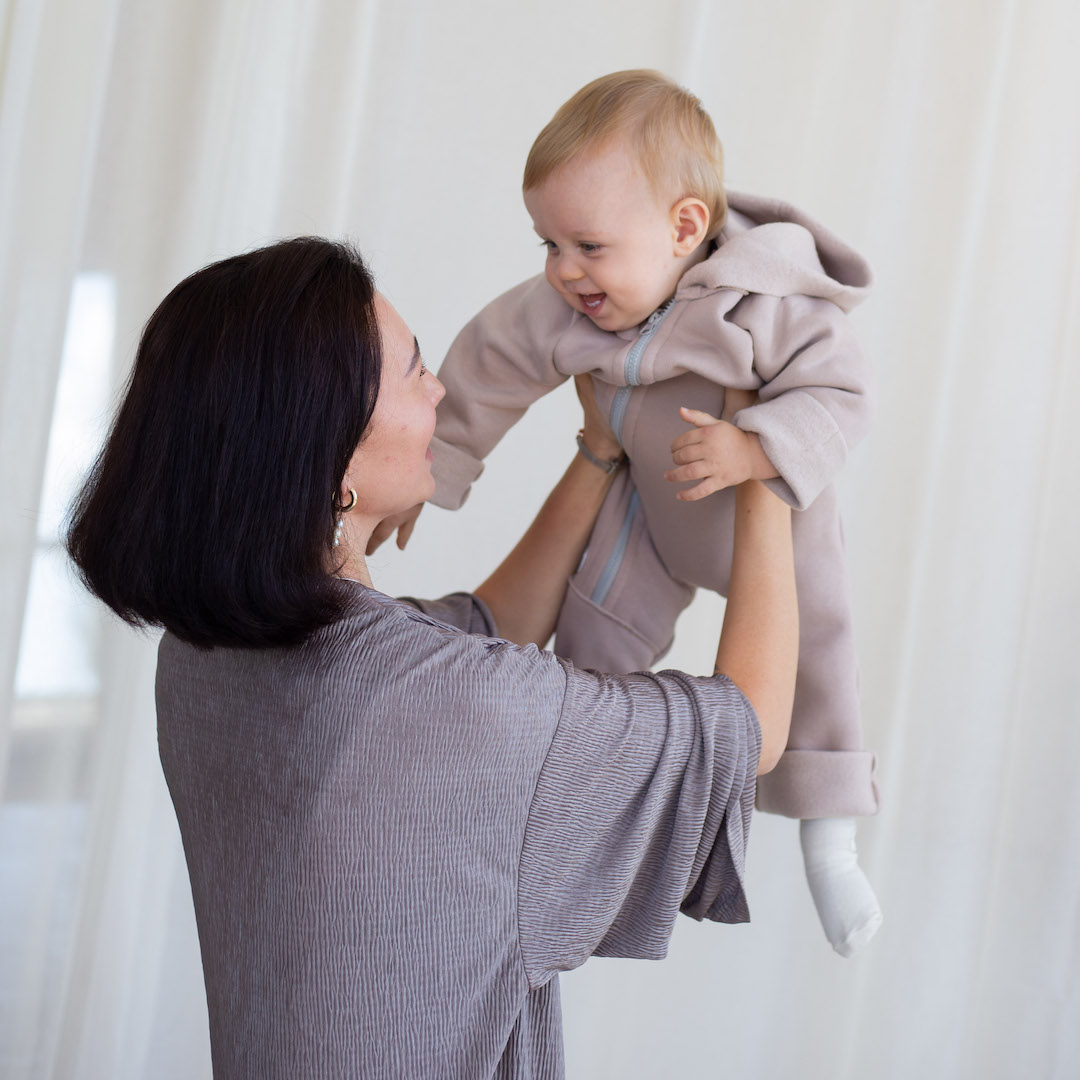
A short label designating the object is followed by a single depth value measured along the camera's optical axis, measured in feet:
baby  3.75
